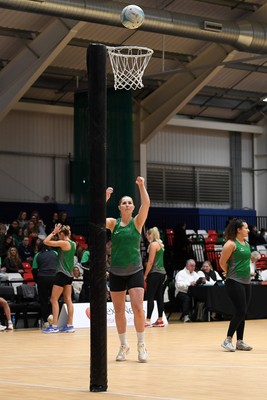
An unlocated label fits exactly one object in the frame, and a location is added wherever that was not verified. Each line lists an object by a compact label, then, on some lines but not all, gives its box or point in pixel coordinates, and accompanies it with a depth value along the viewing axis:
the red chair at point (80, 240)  27.53
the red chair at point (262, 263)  29.24
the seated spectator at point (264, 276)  25.35
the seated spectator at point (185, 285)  22.52
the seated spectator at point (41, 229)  26.94
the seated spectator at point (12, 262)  22.86
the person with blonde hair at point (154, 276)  18.62
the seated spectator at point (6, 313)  18.59
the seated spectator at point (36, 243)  24.66
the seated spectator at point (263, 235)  32.75
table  22.12
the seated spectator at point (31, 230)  26.02
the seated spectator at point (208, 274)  23.33
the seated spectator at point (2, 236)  24.64
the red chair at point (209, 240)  30.97
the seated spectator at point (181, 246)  29.62
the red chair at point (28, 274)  22.22
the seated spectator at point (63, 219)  28.39
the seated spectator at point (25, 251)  25.05
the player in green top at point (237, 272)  12.52
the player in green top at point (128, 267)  10.75
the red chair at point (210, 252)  30.34
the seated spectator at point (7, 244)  24.48
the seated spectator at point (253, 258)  23.58
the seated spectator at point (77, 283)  21.84
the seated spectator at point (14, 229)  26.92
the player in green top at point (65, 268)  17.61
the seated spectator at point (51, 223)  28.30
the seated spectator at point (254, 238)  32.60
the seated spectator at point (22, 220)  27.62
